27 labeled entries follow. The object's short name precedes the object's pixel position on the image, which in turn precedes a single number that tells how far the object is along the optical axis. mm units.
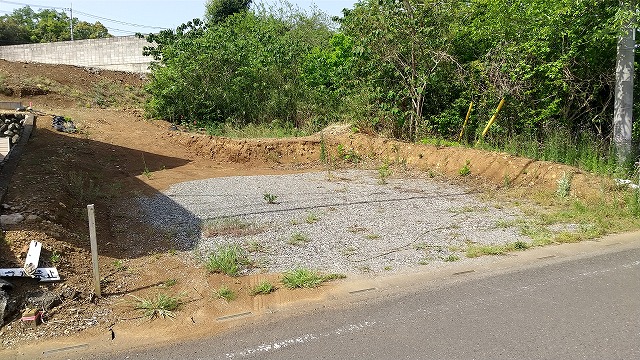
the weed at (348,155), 13453
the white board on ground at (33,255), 4449
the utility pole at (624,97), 9500
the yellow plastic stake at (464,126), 13370
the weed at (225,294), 4457
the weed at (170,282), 4707
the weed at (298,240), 6127
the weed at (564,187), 8492
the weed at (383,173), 10672
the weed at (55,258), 4715
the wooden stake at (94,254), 4352
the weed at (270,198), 8383
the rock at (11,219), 5324
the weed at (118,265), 5016
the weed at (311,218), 7184
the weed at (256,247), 5809
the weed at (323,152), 13598
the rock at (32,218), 5529
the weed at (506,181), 9689
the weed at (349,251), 5781
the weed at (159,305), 4148
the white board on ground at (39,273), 4312
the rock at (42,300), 4066
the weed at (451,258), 5535
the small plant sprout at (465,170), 10805
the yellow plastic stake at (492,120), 12070
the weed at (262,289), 4582
